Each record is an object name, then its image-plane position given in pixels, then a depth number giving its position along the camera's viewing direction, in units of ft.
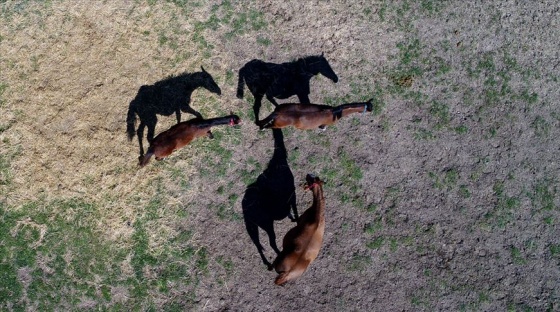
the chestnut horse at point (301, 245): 25.52
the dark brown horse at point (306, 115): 26.23
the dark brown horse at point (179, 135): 25.95
